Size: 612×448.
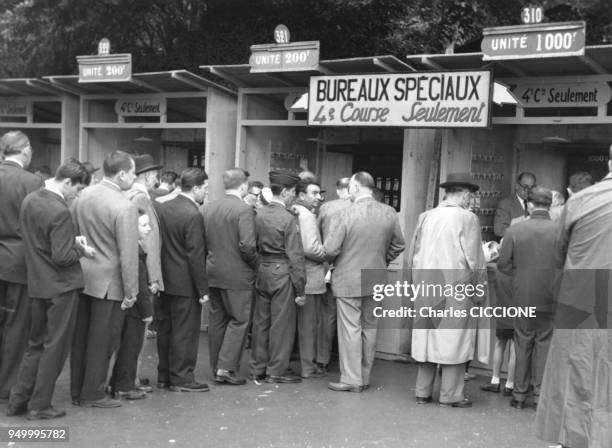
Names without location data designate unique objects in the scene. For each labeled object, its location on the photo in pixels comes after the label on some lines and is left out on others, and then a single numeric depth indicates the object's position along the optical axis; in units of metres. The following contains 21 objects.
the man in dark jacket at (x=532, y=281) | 6.94
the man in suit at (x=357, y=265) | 7.38
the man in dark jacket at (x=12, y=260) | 6.18
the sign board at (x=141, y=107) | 11.13
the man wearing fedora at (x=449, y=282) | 6.87
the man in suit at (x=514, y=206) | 8.92
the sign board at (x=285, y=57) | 8.92
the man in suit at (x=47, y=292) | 5.82
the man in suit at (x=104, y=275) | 6.22
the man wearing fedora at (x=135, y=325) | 6.68
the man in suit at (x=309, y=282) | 7.73
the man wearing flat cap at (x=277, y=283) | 7.52
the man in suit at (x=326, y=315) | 8.03
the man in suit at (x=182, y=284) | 7.02
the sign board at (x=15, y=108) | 12.67
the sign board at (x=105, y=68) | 10.34
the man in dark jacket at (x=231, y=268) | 7.34
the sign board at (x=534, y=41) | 7.27
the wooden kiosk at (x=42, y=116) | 11.99
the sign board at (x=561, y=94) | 8.03
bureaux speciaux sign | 7.86
